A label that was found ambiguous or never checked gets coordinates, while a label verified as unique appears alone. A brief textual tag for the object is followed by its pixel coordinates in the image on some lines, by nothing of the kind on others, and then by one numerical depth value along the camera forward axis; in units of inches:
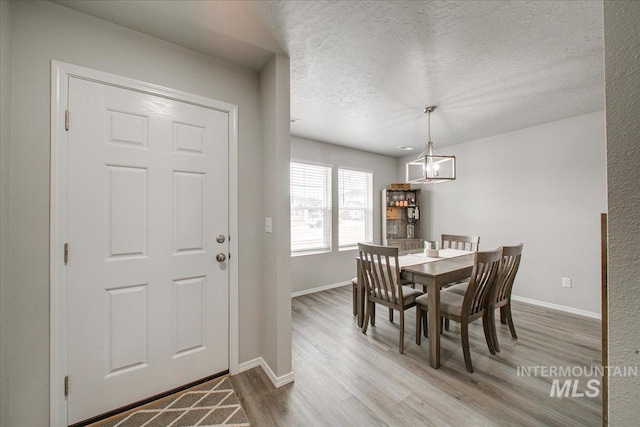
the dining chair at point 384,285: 90.1
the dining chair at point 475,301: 77.9
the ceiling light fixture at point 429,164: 103.7
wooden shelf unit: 191.8
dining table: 81.1
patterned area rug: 59.7
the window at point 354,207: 178.2
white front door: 58.9
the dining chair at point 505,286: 86.7
